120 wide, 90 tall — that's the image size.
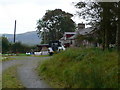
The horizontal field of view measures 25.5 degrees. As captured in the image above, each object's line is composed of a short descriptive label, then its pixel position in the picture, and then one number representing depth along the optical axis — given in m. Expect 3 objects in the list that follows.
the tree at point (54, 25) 67.69
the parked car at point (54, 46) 32.49
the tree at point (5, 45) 52.62
